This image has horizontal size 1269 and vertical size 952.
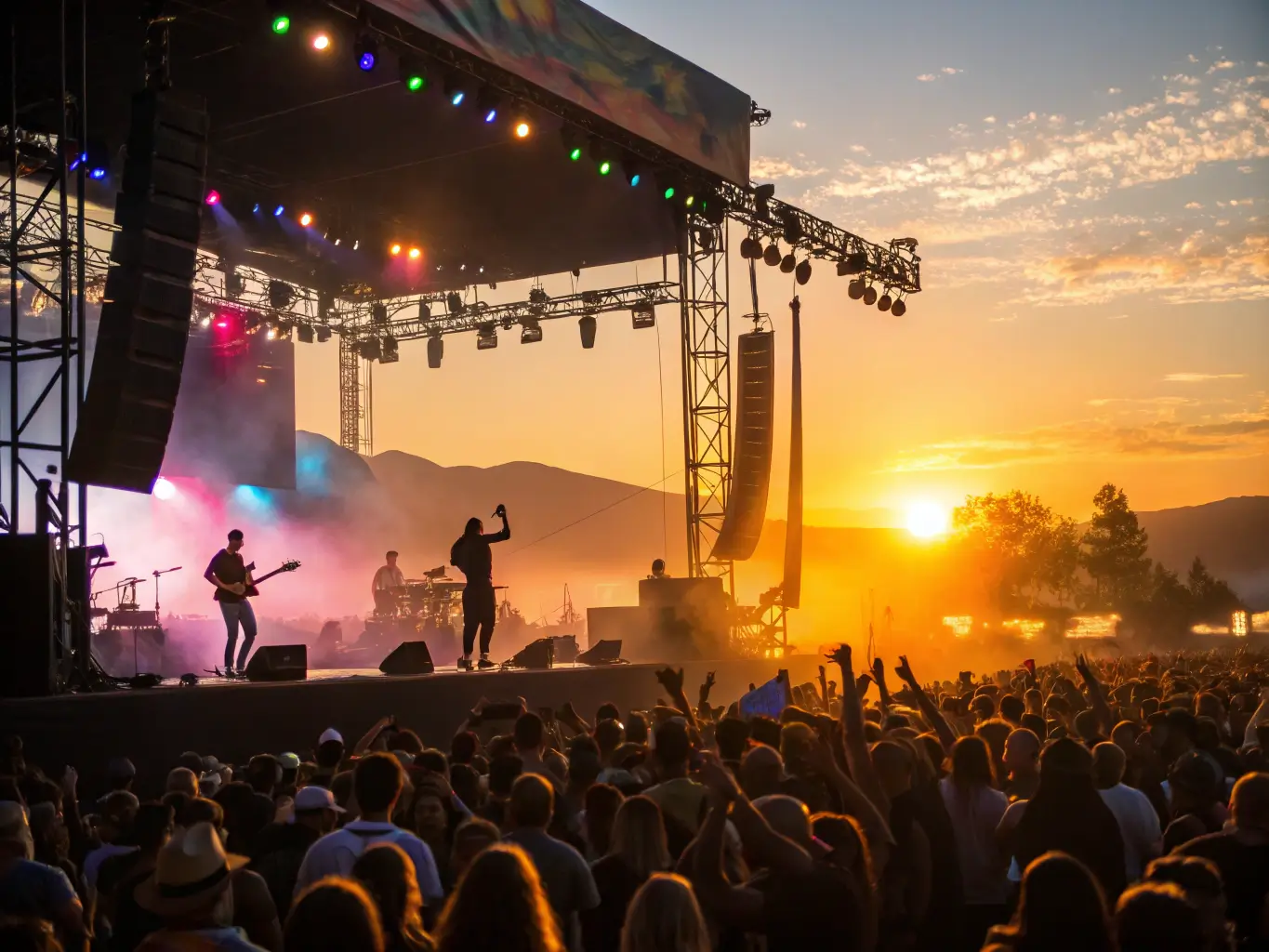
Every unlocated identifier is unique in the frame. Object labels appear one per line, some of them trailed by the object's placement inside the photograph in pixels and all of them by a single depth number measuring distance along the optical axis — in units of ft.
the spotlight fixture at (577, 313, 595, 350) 76.64
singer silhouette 44.09
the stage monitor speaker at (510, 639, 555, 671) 46.88
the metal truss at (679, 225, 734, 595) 64.95
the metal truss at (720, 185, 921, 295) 63.52
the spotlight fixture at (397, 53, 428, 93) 42.88
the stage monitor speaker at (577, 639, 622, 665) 52.75
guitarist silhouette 43.27
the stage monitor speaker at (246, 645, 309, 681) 37.58
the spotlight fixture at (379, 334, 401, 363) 83.71
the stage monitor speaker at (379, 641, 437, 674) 41.70
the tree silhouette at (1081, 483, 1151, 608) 210.59
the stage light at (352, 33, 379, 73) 40.32
